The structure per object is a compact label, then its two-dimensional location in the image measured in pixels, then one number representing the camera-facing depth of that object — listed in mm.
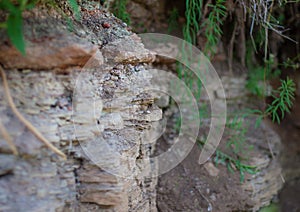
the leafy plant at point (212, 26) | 780
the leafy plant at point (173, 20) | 880
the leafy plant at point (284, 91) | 797
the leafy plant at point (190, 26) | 768
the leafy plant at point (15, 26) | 483
